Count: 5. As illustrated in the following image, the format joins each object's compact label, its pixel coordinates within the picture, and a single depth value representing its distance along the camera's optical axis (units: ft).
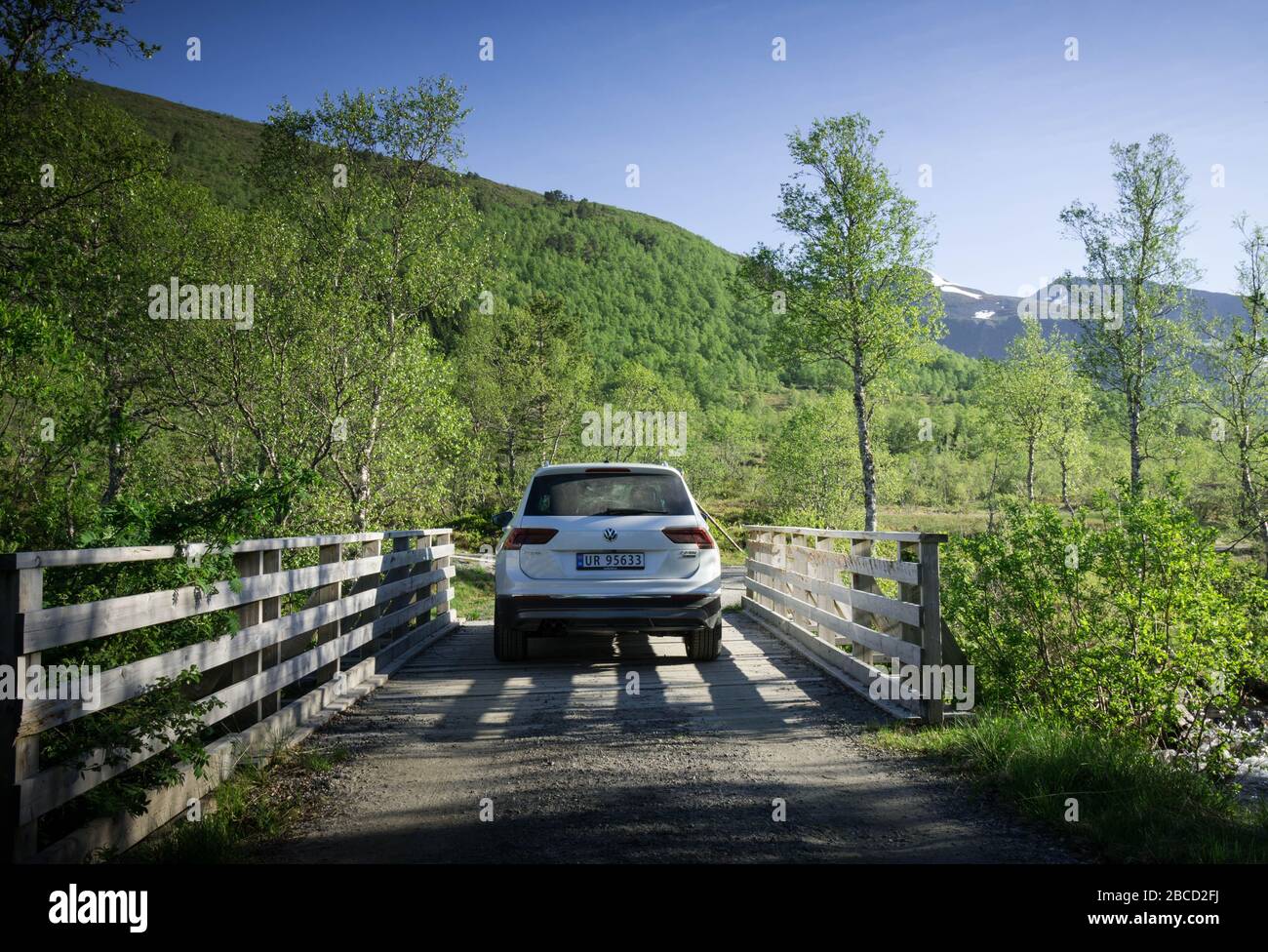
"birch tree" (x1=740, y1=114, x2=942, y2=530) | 100.17
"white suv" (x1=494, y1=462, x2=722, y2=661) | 26.18
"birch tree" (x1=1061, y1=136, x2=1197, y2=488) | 114.73
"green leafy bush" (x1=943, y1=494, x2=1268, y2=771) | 21.56
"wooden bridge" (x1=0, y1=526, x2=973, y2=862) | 9.49
